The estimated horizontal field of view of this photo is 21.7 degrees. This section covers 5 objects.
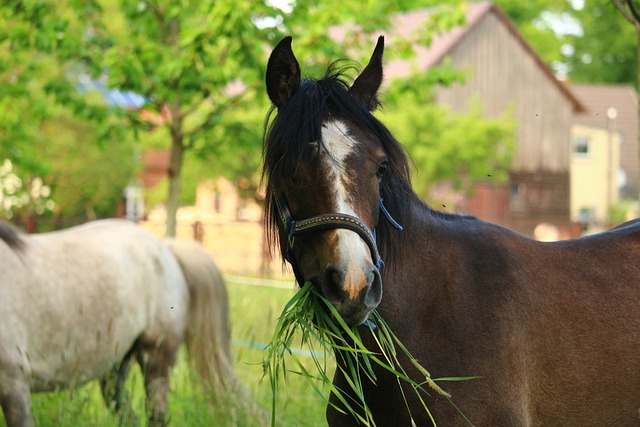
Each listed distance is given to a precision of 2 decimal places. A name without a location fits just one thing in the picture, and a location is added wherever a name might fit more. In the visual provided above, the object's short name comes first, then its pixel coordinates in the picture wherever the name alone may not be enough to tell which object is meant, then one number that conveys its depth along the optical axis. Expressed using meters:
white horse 10.33
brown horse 5.91
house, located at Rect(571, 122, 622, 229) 91.80
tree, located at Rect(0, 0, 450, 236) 15.72
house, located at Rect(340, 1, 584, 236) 76.07
